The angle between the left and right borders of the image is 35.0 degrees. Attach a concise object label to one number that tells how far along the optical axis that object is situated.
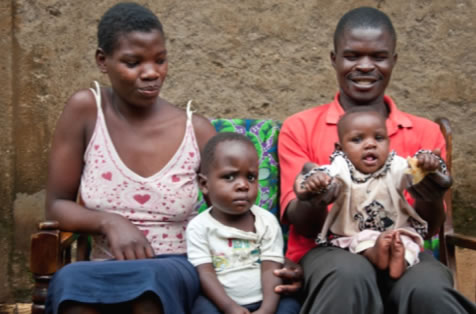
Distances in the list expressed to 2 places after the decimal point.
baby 2.85
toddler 2.85
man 2.64
